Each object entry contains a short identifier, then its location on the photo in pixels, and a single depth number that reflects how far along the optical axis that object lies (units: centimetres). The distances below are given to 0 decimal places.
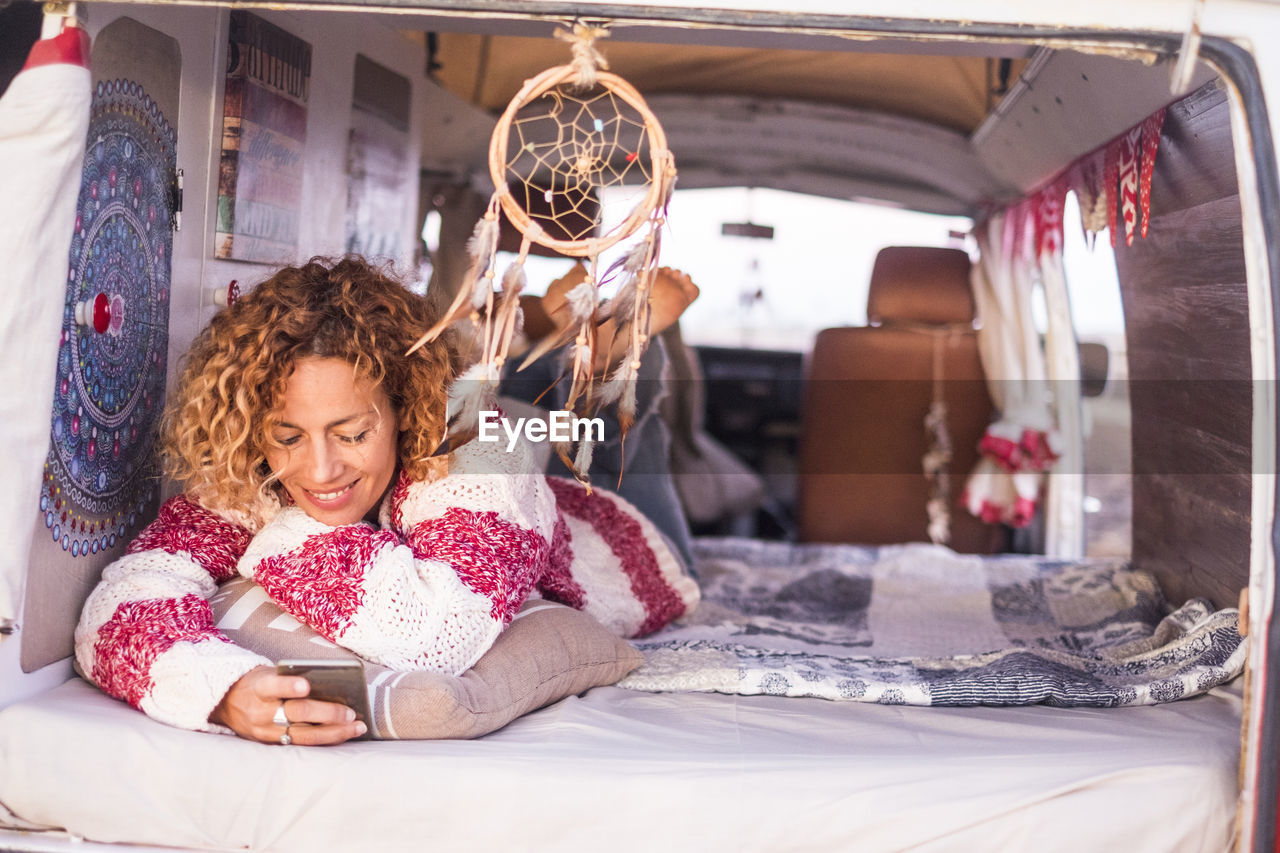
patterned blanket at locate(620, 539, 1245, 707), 203
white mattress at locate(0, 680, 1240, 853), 161
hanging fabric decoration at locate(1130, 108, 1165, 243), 239
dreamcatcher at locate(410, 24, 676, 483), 156
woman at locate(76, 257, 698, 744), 169
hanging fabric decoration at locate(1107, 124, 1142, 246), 254
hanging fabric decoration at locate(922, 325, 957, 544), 393
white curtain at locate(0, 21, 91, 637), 153
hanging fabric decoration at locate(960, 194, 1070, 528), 375
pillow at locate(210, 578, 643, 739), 169
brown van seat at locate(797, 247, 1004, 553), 391
